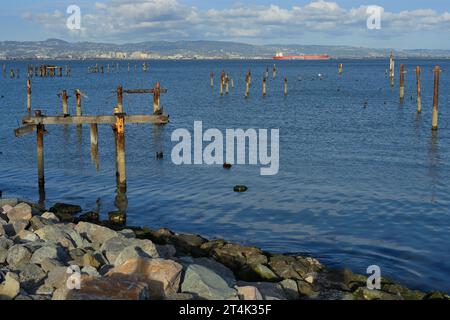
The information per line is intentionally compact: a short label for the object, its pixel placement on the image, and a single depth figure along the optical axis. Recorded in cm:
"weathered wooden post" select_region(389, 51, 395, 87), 9431
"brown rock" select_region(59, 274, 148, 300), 1142
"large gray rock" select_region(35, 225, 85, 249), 1609
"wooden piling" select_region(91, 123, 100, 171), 3141
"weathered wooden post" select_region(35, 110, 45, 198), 2717
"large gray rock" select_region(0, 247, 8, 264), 1469
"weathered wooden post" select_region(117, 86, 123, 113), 4369
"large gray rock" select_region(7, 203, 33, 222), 1920
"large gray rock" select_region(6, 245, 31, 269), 1445
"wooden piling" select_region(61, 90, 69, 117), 4797
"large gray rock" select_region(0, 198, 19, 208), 2112
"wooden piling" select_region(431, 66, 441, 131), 4343
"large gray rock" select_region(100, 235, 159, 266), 1420
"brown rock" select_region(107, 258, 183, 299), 1222
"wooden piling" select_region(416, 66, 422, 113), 5288
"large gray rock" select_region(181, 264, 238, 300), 1242
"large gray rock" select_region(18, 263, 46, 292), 1291
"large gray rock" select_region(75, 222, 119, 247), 1717
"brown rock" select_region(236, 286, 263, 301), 1237
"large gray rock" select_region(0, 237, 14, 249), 1532
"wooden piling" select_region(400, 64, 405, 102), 6316
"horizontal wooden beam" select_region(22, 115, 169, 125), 2643
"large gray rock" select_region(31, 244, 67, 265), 1435
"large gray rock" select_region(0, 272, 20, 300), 1195
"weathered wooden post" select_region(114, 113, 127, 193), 2623
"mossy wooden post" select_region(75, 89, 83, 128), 4510
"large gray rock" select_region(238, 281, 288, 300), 1309
